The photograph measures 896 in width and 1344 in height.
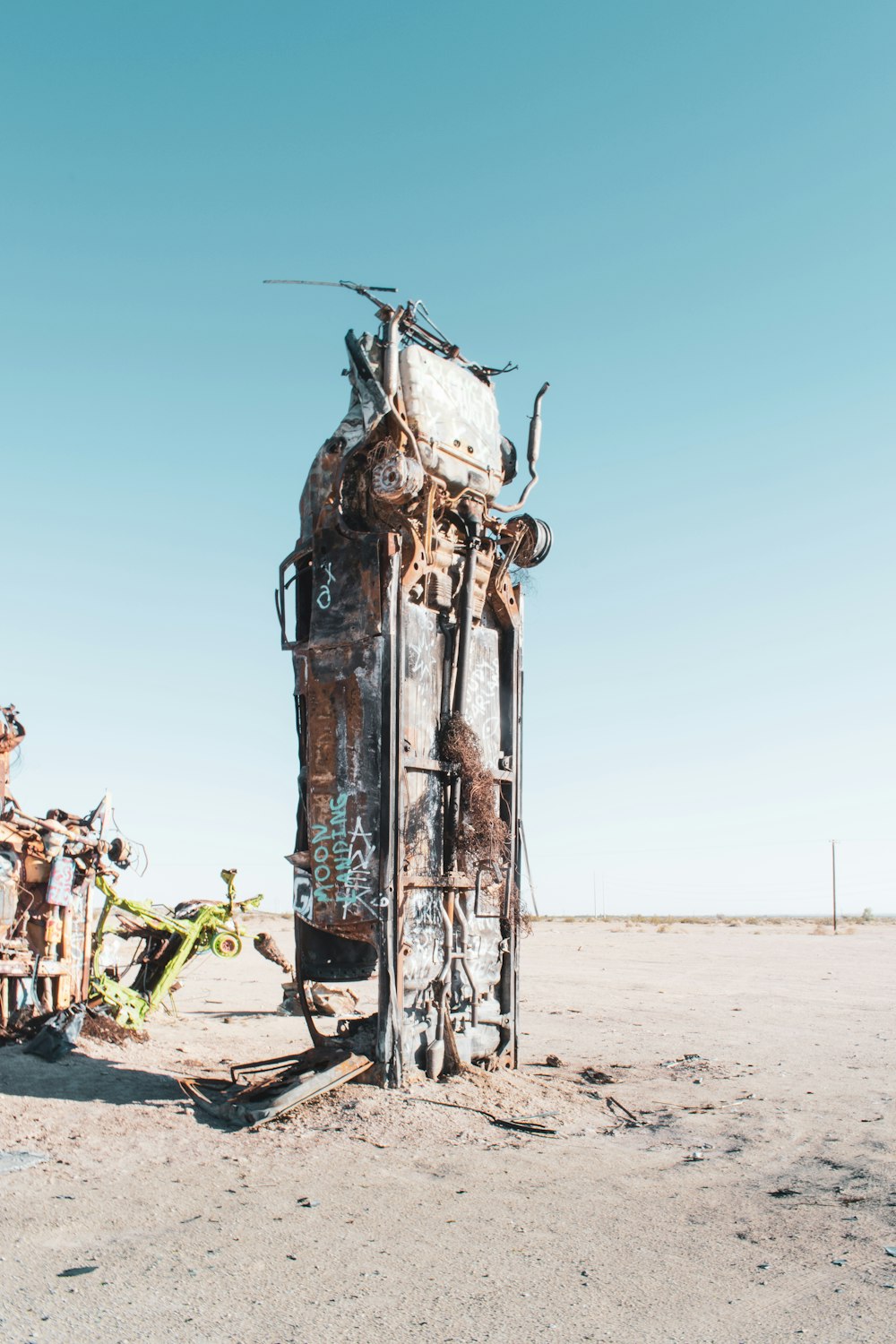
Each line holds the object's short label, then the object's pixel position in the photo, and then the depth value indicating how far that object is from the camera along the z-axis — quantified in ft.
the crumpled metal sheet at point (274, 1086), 29.71
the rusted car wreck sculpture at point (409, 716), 33.55
